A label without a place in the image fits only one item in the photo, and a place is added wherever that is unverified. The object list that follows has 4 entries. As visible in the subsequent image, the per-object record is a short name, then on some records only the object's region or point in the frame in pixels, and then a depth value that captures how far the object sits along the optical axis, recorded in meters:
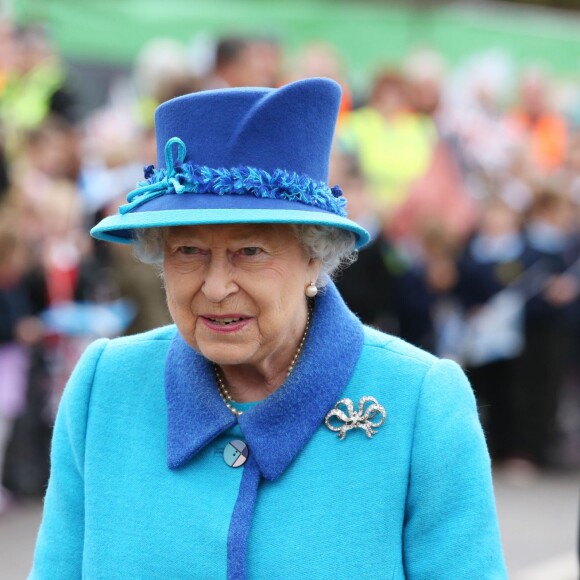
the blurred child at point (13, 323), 13.49
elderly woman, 4.81
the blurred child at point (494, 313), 17.05
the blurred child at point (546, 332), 17.64
